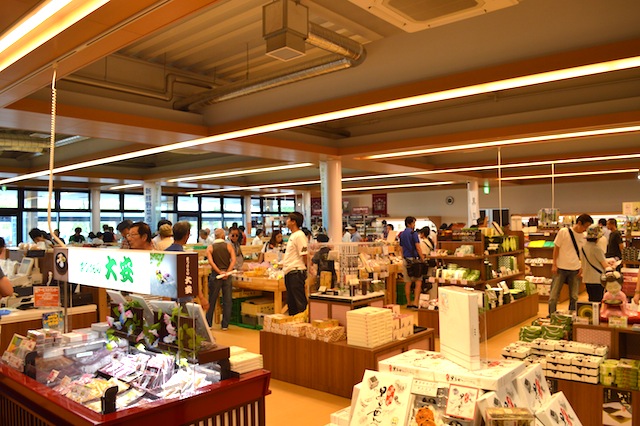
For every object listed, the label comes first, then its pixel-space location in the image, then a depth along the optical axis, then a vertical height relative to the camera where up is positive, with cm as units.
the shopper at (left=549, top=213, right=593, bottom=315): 743 -61
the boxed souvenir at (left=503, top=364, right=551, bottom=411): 256 -90
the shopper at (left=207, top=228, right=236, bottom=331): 814 -83
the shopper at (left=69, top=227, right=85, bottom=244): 1261 -30
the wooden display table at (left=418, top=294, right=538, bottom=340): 754 -155
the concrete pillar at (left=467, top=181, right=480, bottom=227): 1521 +65
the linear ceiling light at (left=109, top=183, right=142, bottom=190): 1545 +133
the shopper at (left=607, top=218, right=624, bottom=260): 1023 -55
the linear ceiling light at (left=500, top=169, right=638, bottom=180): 1318 +127
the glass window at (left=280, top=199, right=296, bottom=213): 2485 +94
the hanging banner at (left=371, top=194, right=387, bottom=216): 2184 +83
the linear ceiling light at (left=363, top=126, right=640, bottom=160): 709 +128
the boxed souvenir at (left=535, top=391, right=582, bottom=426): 234 -95
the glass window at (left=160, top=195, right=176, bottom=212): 1983 +91
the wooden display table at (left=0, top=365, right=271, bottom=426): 285 -113
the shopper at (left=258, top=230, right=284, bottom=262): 1127 -50
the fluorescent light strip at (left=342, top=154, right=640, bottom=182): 977 +125
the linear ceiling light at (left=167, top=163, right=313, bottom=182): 1135 +136
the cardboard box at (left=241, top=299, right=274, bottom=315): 853 -145
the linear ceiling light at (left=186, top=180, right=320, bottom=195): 1613 +134
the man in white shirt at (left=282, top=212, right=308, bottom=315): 701 -63
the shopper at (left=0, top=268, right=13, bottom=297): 439 -53
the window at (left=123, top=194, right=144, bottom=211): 1892 +94
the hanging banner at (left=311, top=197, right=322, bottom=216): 2333 +82
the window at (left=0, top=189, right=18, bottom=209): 1562 +91
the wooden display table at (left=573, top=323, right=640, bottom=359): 435 -108
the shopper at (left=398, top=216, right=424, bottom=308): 932 -56
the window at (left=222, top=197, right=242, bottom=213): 2205 +92
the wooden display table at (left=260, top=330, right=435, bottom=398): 495 -145
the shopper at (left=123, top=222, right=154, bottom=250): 533 -11
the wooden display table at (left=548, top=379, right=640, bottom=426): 401 -148
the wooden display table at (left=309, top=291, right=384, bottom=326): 559 -94
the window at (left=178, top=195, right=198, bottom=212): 2052 +92
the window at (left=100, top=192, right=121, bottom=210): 1806 +93
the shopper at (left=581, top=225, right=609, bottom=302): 744 -60
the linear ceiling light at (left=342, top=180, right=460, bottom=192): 1658 +129
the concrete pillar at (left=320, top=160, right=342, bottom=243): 1002 +53
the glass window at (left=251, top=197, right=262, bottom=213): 2325 +90
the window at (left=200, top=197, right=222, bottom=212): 2134 +91
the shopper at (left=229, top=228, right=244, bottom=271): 986 -48
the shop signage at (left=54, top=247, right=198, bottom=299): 292 -29
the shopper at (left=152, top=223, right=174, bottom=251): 648 -15
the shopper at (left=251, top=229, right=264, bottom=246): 1389 -46
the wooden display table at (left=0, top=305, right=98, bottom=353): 554 -109
